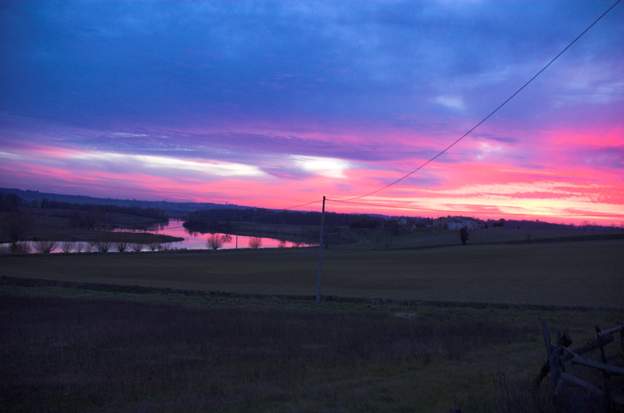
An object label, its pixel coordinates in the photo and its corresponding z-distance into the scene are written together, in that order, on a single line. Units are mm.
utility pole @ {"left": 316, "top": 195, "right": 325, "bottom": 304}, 31259
